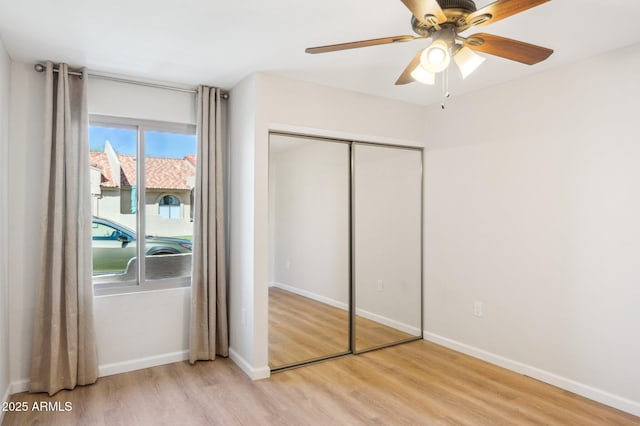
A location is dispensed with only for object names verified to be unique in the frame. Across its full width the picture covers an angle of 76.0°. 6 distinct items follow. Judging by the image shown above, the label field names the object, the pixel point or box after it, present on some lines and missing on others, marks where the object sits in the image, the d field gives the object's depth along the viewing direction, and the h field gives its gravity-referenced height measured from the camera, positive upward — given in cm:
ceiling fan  163 +82
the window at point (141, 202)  343 +12
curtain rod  306 +112
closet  353 -29
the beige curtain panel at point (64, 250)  302 -26
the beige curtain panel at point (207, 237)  360 -19
